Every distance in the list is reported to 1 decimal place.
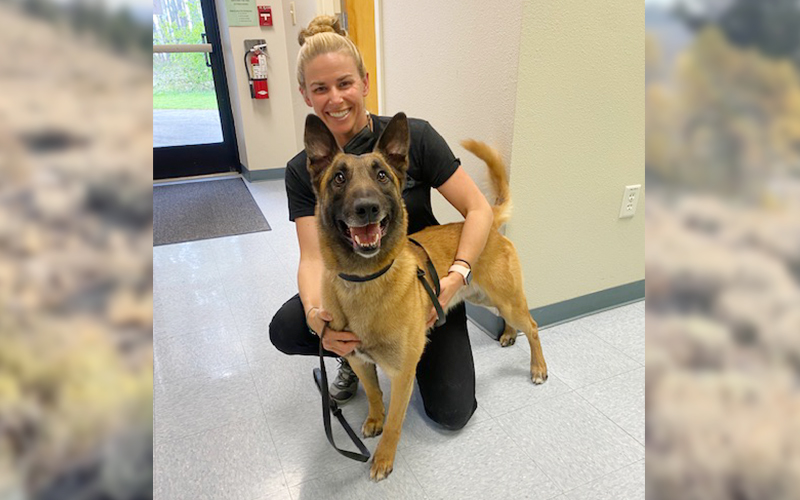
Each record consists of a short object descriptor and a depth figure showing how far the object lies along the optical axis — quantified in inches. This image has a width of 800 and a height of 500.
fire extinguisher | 179.2
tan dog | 47.7
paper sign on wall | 172.2
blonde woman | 57.2
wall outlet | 81.6
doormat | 140.3
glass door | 184.1
